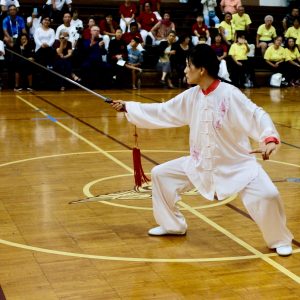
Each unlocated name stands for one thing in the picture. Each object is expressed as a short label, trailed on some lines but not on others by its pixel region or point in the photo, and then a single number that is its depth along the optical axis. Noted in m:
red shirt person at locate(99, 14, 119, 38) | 18.80
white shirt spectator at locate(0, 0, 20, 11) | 17.89
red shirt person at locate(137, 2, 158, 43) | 19.36
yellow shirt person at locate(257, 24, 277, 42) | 20.41
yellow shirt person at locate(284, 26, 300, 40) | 20.47
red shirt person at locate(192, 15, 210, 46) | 19.23
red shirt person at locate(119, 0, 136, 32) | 19.40
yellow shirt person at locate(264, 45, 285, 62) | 19.72
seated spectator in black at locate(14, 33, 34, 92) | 16.95
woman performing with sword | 5.47
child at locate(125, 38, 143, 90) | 18.04
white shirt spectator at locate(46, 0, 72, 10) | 18.83
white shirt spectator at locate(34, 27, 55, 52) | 17.27
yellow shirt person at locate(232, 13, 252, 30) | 20.23
